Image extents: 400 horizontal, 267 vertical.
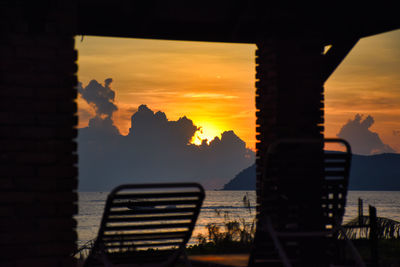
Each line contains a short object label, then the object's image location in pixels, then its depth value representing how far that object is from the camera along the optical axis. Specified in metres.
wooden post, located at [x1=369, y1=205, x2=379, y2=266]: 6.11
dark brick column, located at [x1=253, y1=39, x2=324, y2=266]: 6.21
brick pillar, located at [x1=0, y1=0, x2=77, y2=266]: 4.49
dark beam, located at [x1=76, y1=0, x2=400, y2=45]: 5.91
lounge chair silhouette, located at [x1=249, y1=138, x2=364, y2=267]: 4.70
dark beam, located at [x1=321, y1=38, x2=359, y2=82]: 6.48
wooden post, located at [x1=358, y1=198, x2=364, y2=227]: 9.81
